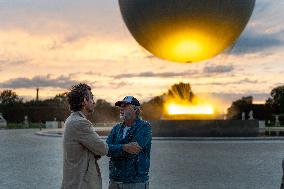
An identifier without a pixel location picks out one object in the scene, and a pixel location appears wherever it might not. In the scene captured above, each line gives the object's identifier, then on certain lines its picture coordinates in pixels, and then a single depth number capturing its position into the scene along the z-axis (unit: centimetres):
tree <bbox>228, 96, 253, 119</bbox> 6061
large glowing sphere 2461
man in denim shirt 473
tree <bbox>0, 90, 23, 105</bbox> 10626
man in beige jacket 425
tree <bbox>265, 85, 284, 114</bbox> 8210
